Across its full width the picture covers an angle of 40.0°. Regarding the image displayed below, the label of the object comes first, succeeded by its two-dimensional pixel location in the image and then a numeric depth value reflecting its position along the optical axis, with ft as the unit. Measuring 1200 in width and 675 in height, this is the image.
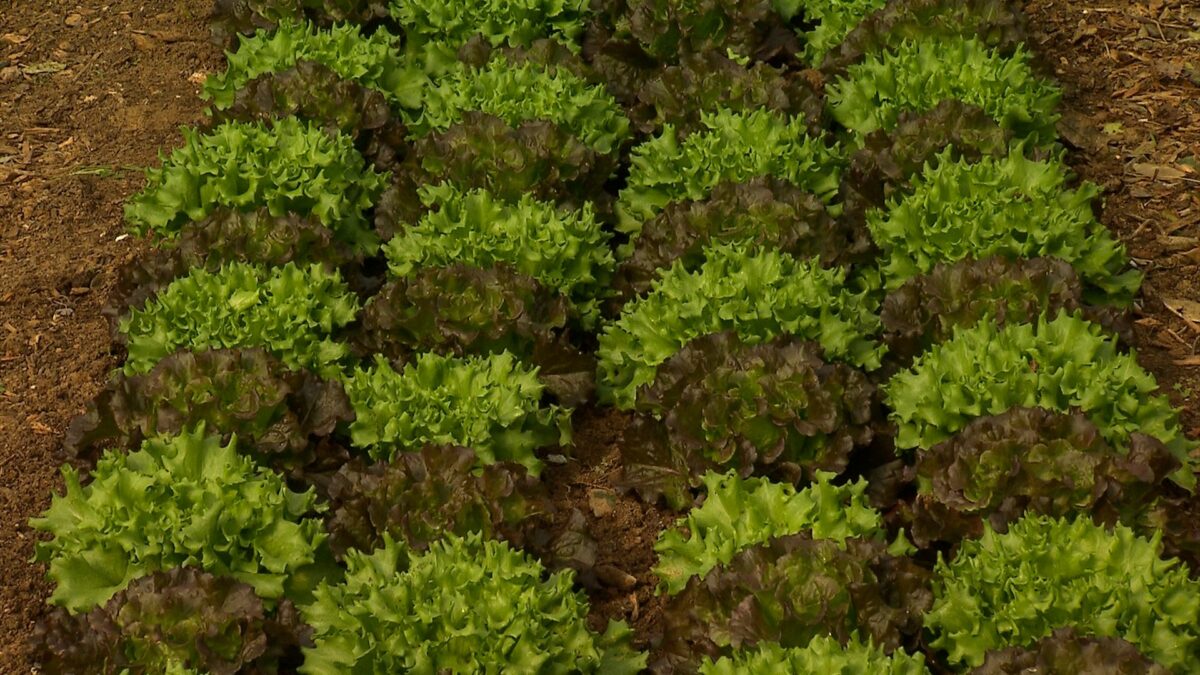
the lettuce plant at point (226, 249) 26.58
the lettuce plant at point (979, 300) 24.35
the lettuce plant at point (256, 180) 27.91
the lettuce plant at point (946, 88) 29.58
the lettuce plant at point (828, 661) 18.33
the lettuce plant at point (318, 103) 30.14
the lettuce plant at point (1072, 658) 17.52
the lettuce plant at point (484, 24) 33.17
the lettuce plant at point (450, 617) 19.44
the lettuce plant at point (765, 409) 23.26
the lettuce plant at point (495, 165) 28.60
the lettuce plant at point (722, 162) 28.43
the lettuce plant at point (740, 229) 26.68
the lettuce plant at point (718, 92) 30.68
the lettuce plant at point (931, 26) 31.99
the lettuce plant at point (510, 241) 26.63
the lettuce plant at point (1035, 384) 22.22
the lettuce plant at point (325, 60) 31.55
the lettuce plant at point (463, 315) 25.34
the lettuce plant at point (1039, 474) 20.97
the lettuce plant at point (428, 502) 21.86
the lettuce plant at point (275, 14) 34.42
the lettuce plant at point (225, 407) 23.31
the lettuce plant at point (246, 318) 24.77
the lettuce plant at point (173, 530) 20.99
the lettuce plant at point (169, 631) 19.74
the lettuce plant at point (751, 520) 21.35
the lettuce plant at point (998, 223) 25.75
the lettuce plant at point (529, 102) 30.04
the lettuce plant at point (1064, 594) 18.78
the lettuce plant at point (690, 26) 33.06
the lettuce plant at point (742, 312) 24.71
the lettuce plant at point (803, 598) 19.85
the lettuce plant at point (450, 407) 23.54
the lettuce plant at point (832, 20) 33.32
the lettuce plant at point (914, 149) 28.07
